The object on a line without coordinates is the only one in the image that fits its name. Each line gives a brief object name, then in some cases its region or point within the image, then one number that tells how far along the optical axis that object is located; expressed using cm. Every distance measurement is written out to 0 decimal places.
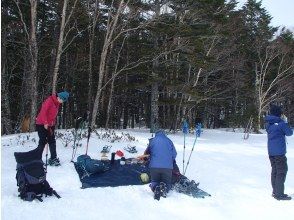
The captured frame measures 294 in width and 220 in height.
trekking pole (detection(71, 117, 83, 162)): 1188
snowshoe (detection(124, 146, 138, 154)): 1363
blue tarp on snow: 927
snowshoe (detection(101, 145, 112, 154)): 1218
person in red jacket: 1043
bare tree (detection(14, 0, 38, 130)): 1756
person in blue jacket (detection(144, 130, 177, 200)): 897
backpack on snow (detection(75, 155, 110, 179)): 997
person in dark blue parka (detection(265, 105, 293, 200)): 902
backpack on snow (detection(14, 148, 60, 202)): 773
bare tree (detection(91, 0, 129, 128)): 2045
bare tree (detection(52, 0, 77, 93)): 1823
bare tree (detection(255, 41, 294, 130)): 3506
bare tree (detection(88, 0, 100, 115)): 2130
